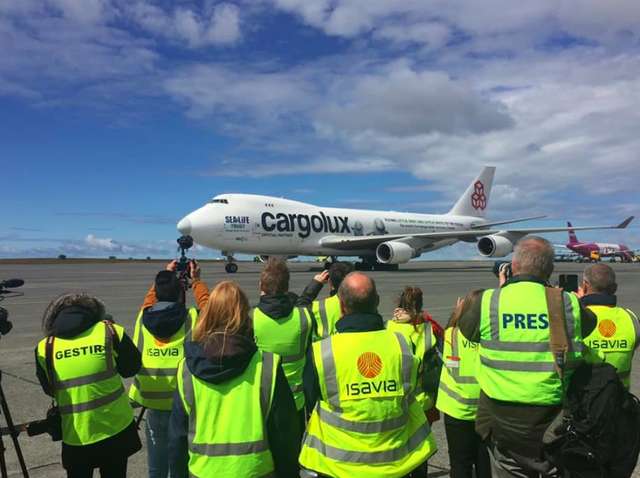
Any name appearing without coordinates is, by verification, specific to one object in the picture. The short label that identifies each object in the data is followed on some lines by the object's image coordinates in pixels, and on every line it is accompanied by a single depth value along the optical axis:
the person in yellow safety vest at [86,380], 3.15
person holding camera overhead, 3.57
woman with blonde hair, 2.51
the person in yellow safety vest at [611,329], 3.57
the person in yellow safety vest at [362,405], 2.67
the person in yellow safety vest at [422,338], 3.54
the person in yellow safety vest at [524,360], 2.82
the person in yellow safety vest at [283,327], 3.75
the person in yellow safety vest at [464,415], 3.53
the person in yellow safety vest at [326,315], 4.61
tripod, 3.27
